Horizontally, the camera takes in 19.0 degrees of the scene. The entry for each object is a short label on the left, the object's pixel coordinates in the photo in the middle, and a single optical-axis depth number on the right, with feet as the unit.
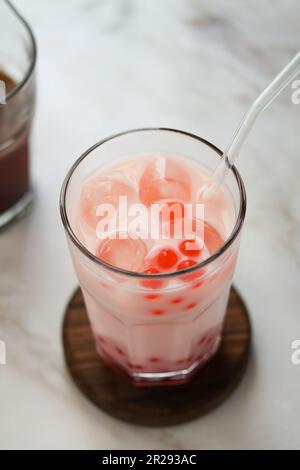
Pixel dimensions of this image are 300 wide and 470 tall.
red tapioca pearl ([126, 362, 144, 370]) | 1.58
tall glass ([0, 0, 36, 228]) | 1.69
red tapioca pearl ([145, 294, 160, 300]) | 1.36
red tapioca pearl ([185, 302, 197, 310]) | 1.41
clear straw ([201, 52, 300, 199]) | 1.36
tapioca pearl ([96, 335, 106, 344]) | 1.59
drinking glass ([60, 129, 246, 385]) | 1.35
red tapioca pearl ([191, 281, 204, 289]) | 1.35
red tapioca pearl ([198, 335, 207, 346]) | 1.56
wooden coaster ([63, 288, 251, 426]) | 1.56
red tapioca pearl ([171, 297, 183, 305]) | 1.37
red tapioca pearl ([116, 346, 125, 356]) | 1.57
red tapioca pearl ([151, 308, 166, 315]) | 1.40
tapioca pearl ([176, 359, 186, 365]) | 1.57
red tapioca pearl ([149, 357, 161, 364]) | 1.56
